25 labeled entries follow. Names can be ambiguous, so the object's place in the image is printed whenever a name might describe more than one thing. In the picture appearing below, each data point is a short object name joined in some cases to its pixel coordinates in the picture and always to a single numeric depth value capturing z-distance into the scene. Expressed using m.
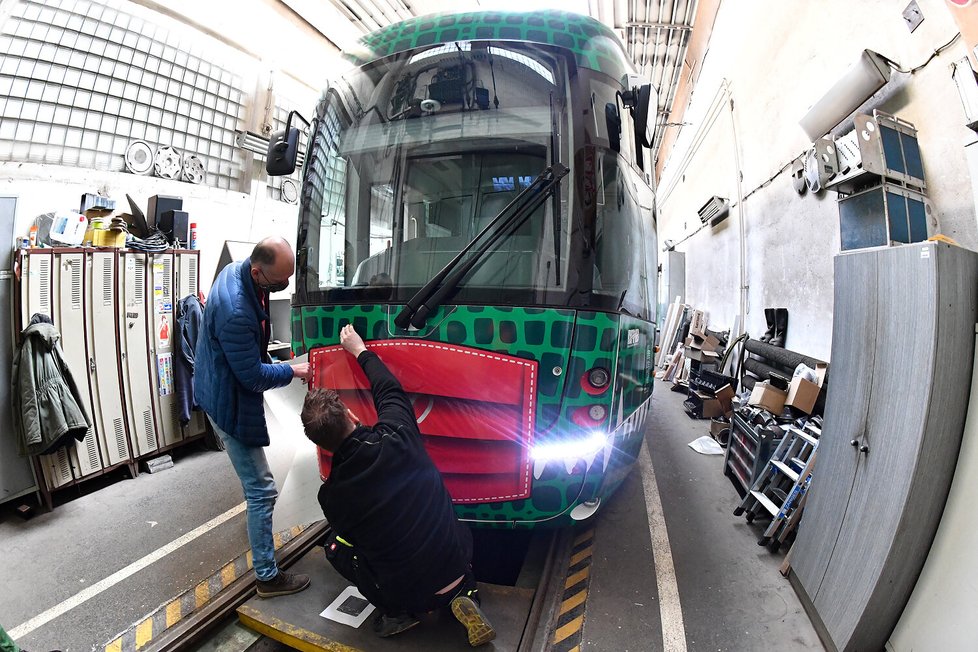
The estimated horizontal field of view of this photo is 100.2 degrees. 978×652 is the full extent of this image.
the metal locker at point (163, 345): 4.37
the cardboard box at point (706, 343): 7.42
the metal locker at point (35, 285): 3.44
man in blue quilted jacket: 2.15
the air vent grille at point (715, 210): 7.65
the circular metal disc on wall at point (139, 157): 4.86
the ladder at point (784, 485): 2.80
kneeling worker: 1.77
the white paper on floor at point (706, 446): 4.74
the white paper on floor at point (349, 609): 2.10
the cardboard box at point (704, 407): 5.87
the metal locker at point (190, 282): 4.60
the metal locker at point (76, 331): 3.68
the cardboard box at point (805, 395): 3.87
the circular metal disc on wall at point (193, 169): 5.41
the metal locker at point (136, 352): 4.14
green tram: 2.10
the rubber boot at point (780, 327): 5.17
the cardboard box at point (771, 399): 4.17
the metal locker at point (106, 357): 3.92
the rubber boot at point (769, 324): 5.39
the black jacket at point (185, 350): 4.51
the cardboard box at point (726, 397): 5.80
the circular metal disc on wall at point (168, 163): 5.12
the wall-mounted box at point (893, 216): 2.85
